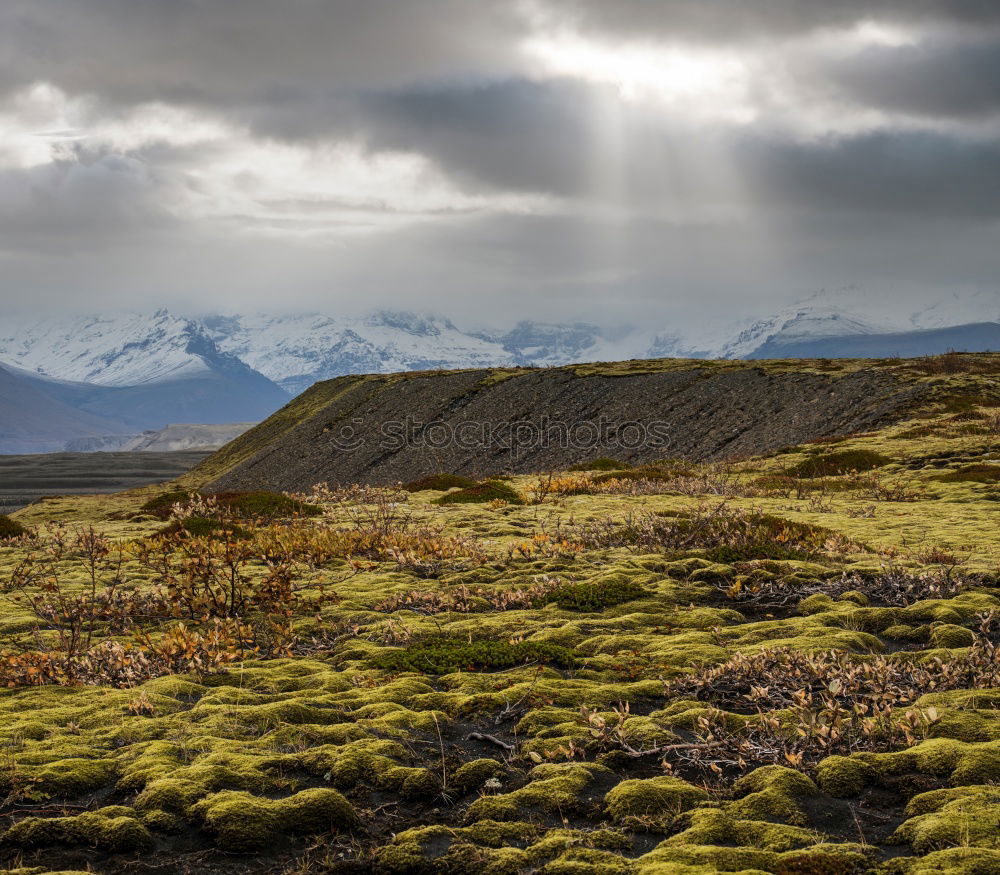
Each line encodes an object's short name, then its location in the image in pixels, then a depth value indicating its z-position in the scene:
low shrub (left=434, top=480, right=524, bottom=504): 28.77
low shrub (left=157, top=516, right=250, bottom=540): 20.77
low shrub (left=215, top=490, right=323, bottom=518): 26.16
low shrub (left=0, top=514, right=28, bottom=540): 24.86
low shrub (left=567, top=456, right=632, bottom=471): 41.28
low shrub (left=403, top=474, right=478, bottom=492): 34.88
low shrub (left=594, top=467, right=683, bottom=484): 32.78
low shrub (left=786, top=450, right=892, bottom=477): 33.50
